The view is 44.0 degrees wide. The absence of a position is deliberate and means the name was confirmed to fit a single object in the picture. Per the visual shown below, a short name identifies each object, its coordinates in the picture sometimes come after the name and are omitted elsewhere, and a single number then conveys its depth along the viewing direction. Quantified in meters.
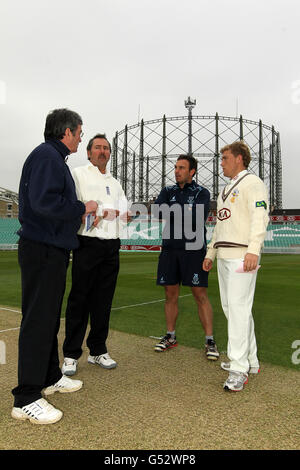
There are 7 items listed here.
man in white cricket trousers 3.03
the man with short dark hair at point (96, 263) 3.51
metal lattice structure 47.81
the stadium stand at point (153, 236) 32.94
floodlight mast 46.78
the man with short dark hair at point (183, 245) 4.12
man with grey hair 2.49
